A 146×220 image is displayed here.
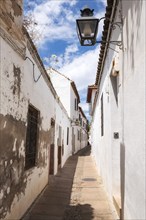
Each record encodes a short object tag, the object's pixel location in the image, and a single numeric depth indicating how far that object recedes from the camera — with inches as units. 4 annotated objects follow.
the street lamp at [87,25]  173.6
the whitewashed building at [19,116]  158.9
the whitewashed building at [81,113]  1235.7
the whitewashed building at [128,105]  122.4
